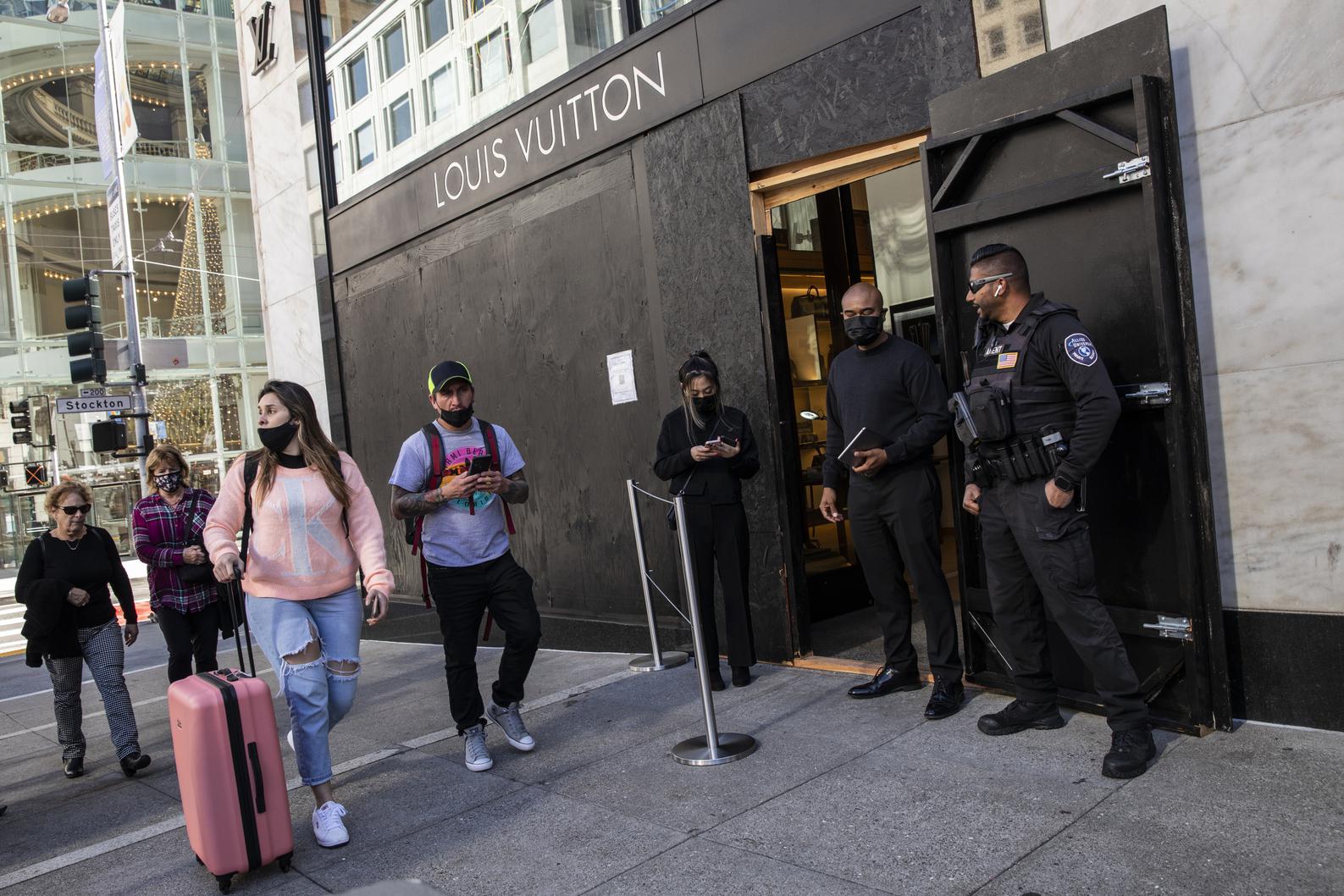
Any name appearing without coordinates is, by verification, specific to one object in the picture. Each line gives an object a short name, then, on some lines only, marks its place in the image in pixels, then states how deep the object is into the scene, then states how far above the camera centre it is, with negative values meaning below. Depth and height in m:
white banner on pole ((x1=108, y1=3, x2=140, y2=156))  14.70 +6.12
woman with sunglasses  5.79 -0.72
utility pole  15.47 +4.19
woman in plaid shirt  6.15 -0.47
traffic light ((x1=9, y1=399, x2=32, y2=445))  21.03 +1.65
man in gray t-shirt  4.87 -0.45
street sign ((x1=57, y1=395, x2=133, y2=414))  14.59 +1.32
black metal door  4.03 +0.49
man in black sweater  4.90 -0.34
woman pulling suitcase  4.13 -0.39
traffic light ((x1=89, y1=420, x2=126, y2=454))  14.63 +0.82
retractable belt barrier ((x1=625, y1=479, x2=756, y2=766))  4.52 -1.43
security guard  3.85 -0.30
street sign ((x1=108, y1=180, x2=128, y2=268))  16.05 +4.35
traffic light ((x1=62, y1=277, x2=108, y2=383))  13.15 +2.24
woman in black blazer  5.75 -0.30
